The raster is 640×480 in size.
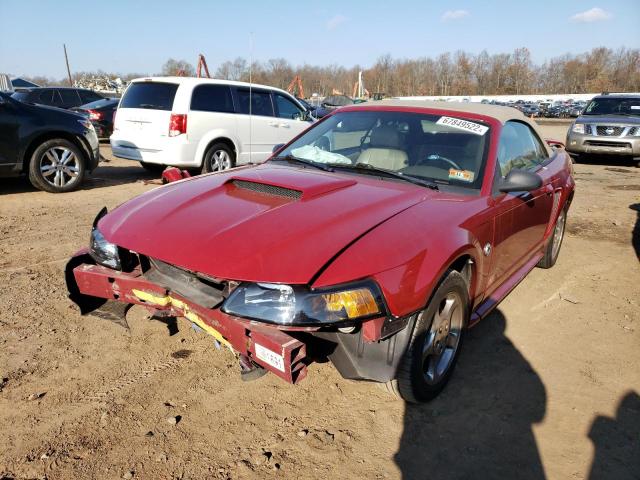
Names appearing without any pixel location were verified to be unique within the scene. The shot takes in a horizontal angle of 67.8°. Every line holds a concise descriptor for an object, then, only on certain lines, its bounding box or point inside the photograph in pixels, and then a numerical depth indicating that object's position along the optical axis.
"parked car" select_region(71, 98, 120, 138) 13.19
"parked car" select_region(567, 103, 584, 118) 44.53
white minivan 7.84
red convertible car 2.08
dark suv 6.83
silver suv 11.84
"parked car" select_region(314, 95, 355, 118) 28.91
